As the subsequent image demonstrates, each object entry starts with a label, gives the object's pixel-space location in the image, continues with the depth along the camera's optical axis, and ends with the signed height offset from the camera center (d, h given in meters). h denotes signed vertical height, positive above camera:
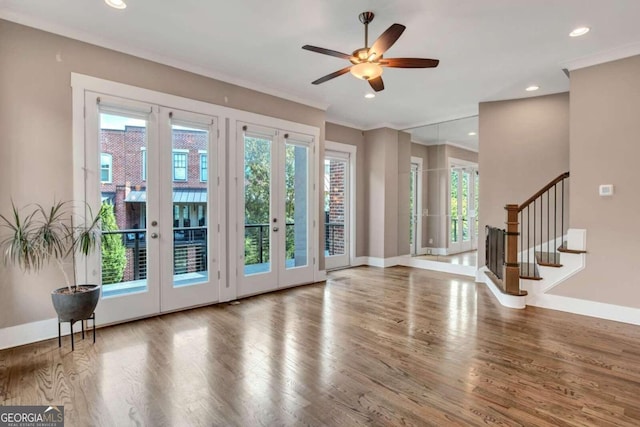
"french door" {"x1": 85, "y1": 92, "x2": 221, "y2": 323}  3.53 +0.09
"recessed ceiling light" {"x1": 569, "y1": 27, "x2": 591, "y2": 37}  3.24 +1.83
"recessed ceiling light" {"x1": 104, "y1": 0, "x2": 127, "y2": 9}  2.83 +1.85
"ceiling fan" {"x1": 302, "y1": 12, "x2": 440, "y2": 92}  2.82 +1.36
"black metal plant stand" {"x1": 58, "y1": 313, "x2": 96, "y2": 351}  2.98 -1.14
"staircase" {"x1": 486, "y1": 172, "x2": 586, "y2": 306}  4.08 -0.55
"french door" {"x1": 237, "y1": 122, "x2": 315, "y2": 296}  4.73 +0.04
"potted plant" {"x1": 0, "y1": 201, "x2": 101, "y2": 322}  2.95 -0.32
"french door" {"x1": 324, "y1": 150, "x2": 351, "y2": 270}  6.90 +0.03
